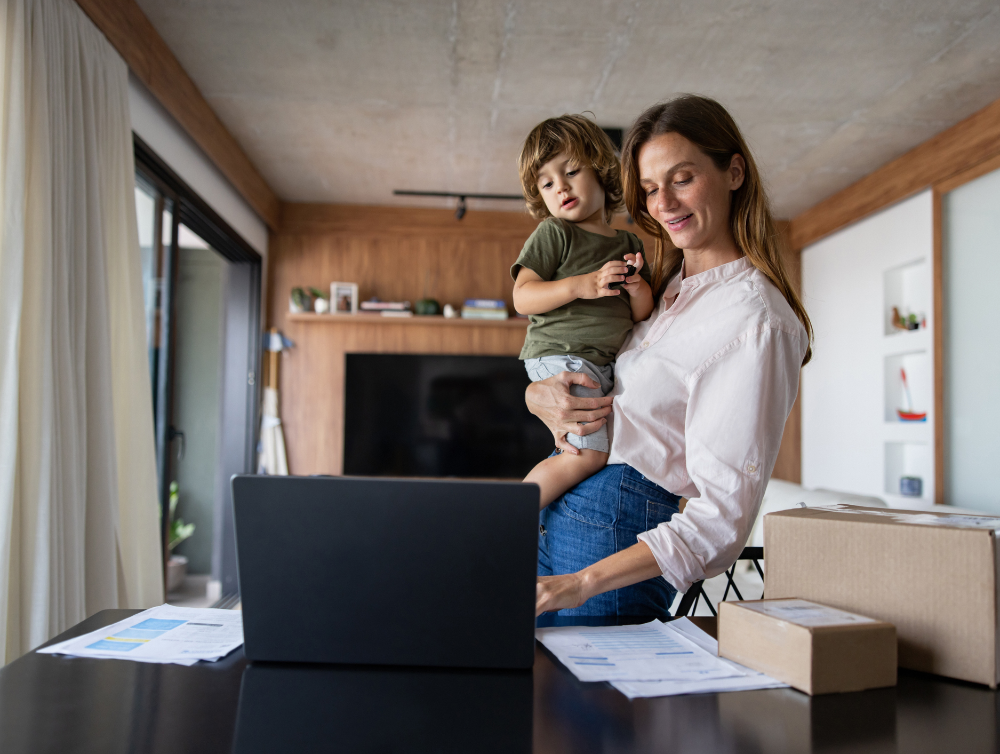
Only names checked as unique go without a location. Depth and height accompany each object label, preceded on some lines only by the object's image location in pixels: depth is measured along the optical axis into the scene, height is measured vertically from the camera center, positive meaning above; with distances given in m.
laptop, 0.70 -0.17
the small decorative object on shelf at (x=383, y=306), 4.89 +0.61
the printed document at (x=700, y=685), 0.70 -0.29
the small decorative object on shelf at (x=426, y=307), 4.95 +0.61
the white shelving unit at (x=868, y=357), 3.82 +0.24
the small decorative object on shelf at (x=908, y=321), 3.83 +0.42
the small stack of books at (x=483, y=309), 4.96 +0.60
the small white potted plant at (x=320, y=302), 4.86 +0.64
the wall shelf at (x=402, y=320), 4.85 +0.52
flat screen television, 4.93 -0.19
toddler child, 1.39 +0.28
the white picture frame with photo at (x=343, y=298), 4.95 +0.67
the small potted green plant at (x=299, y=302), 4.91 +0.64
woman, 0.98 +0.00
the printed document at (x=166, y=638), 0.79 -0.29
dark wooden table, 0.59 -0.29
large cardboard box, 0.75 -0.20
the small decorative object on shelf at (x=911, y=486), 3.78 -0.48
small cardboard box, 0.71 -0.26
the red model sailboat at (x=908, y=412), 3.79 -0.09
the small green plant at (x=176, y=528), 4.35 -0.84
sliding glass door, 4.25 +0.04
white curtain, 1.86 +0.16
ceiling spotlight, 4.68 +1.32
